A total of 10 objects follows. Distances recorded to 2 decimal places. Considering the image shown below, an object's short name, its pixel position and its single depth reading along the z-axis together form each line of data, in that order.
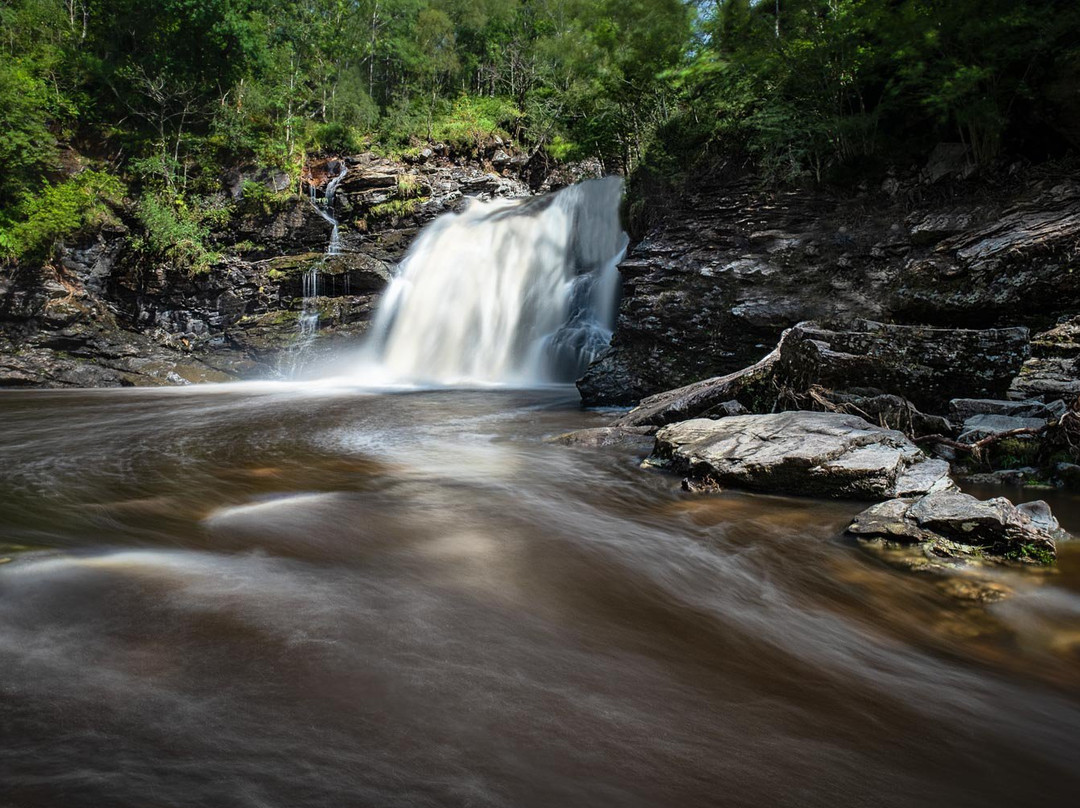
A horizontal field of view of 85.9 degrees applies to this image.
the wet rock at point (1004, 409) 5.77
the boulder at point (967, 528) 3.47
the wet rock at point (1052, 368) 6.03
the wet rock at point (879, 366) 6.48
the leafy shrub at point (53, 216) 16.50
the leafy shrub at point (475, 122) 25.03
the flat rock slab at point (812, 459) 4.76
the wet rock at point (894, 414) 6.14
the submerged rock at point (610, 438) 7.31
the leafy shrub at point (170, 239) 18.95
